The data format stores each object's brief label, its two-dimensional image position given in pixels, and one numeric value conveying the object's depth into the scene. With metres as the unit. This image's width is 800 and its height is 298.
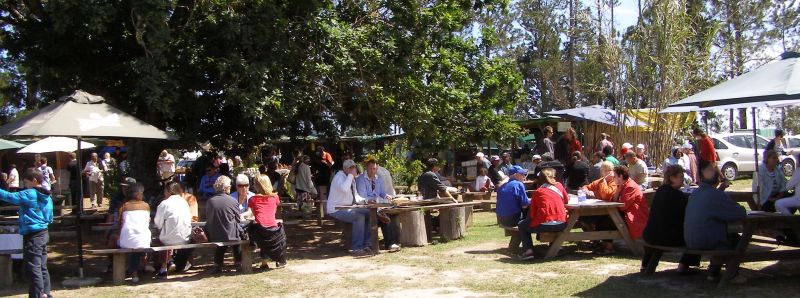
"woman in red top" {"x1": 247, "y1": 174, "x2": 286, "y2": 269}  8.69
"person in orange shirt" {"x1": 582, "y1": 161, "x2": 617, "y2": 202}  9.06
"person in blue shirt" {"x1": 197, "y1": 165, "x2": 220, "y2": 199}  12.89
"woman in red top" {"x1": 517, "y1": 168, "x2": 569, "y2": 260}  8.51
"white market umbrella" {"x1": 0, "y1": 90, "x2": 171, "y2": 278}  7.84
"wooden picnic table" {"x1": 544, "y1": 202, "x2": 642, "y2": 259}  8.45
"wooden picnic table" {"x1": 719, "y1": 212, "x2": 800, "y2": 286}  6.45
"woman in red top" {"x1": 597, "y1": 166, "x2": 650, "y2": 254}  8.60
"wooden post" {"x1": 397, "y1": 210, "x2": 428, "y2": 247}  10.20
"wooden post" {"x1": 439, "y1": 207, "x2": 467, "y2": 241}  10.66
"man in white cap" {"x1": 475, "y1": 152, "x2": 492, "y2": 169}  15.96
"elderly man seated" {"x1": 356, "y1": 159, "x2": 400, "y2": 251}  10.52
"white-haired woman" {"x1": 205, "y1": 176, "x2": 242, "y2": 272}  8.45
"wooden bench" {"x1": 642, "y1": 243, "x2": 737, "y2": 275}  6.50
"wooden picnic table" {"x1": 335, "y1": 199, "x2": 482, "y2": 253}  9.77
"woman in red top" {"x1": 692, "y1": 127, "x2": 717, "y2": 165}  13.49
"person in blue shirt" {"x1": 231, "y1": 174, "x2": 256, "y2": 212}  9.34
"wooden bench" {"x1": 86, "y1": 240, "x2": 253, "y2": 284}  7.97
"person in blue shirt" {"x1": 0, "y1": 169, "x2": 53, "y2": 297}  7.01
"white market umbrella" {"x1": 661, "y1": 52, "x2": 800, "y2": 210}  6.65
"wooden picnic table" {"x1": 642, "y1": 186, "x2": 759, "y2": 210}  9.44
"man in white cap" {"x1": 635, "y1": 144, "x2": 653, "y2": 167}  12.58
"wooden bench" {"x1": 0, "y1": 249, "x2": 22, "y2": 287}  8.27
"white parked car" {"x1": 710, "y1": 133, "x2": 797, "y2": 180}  20.88
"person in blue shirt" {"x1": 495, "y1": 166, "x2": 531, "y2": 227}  9.42
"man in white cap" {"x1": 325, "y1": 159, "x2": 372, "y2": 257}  9.96
